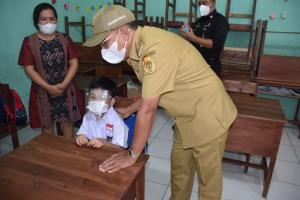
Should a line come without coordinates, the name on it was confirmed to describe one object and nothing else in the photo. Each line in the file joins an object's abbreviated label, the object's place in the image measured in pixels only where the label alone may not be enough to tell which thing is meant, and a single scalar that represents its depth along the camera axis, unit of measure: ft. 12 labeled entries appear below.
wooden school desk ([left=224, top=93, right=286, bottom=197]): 5.84
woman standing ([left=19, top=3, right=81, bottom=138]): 6.36
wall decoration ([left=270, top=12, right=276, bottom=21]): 10.30
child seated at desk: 4.95
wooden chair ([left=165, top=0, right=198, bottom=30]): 10.74
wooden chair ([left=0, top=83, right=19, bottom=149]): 6.55
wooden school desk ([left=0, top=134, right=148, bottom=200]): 3.08
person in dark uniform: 7.47
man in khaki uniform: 3.43
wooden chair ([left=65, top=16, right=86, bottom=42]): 11.99
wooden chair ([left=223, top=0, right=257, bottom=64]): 10.09
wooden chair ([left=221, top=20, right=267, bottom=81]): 9.68
